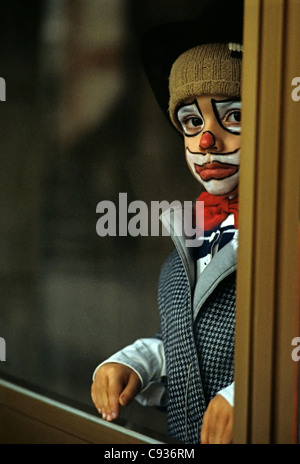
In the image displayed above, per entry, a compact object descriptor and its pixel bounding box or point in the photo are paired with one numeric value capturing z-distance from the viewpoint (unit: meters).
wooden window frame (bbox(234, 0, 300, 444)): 1.44
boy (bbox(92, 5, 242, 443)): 1.63
